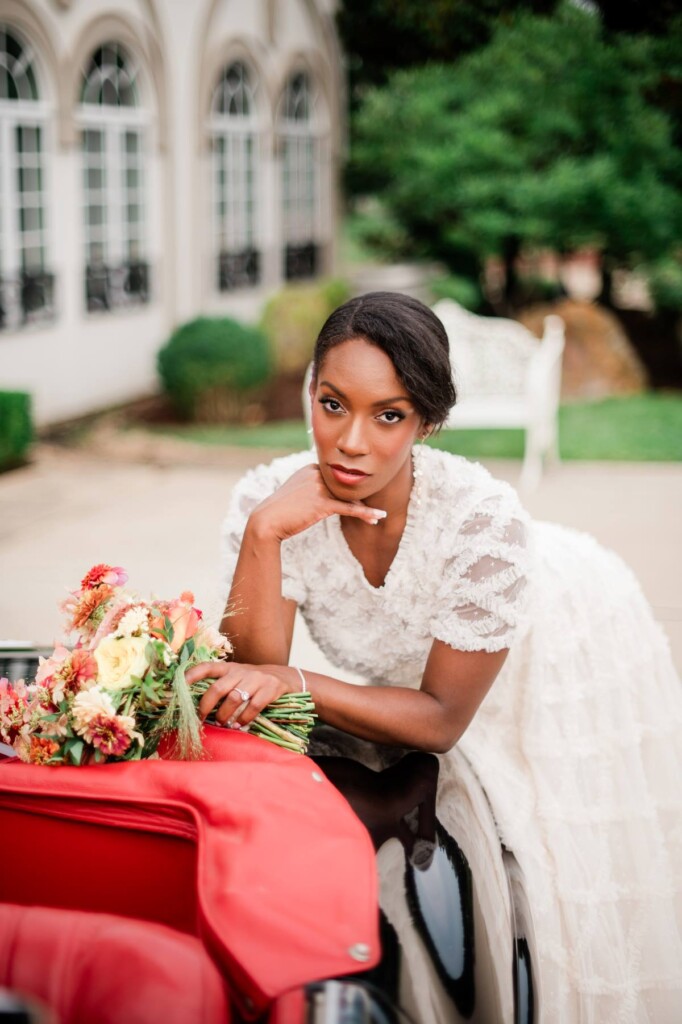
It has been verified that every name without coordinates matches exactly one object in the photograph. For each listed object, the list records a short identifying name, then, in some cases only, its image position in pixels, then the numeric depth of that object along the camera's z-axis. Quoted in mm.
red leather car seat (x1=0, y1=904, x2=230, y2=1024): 1309
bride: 2096
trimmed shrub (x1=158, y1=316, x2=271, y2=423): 10938
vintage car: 1351
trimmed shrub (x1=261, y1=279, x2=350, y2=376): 12953
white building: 10383
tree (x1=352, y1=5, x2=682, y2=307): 12664
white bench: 8508
